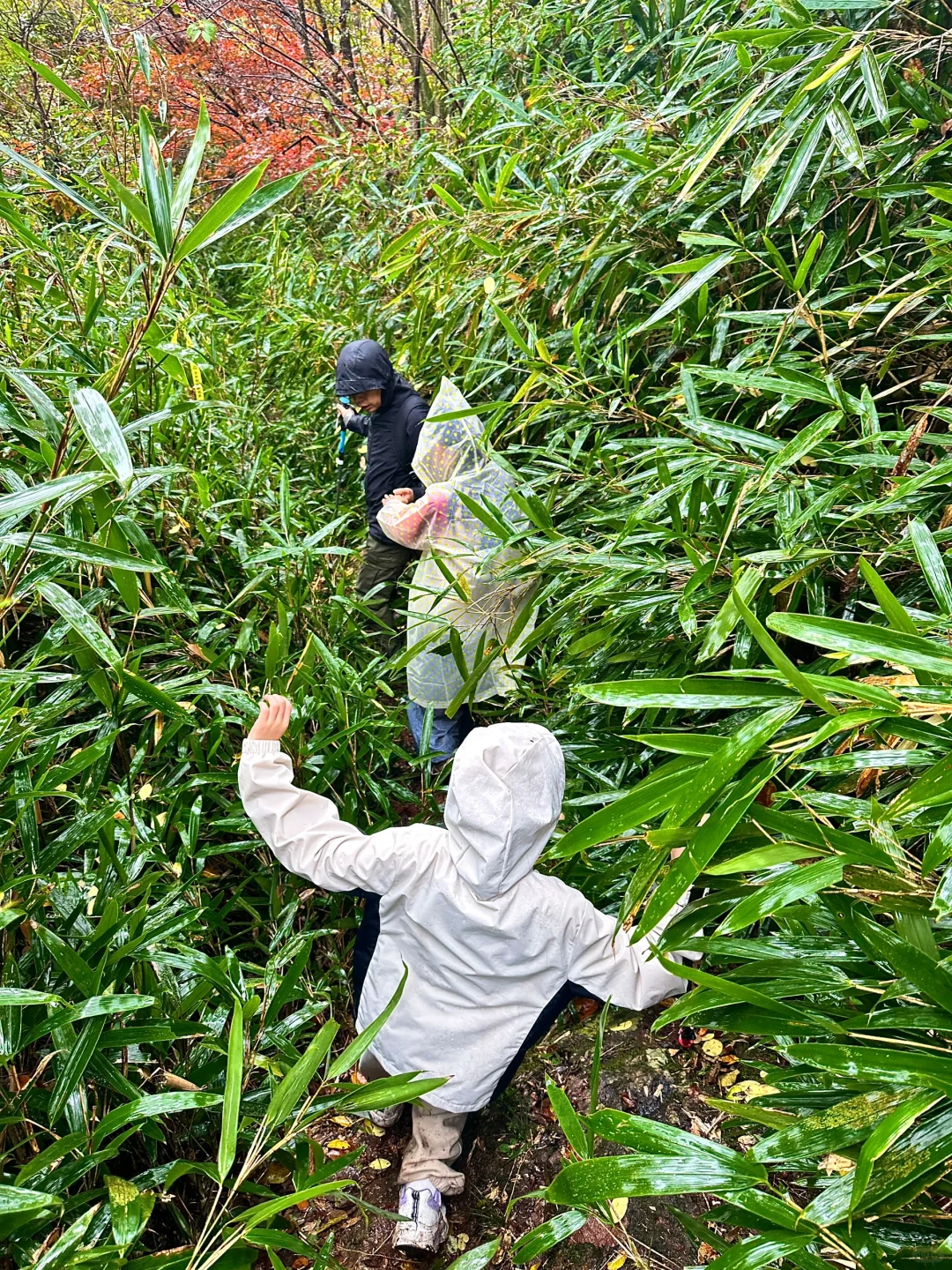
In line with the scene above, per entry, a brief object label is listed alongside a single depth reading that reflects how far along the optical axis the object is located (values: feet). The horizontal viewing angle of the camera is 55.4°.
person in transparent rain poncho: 9.00
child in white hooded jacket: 5.25
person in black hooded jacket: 11.10
